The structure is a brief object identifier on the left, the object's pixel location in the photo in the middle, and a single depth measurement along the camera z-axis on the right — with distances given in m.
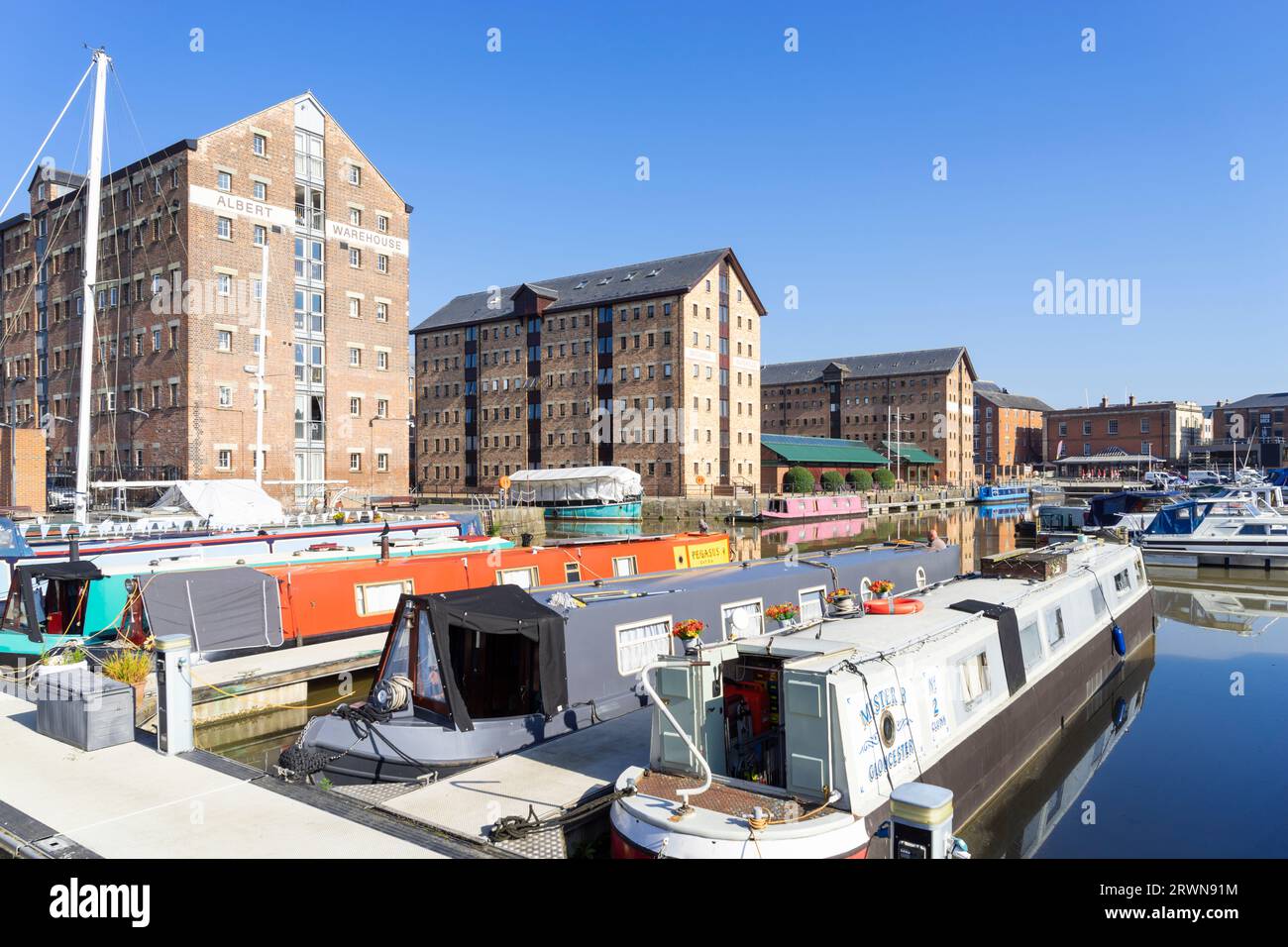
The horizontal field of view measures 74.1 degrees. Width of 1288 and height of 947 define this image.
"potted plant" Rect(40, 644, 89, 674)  13.90
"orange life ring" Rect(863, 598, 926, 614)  12.41
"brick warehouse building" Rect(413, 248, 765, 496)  68.56
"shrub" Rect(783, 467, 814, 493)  78.06
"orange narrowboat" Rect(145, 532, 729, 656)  18.59
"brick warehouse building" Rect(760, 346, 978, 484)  108.00
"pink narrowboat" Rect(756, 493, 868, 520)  66.38
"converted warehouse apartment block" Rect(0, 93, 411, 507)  44.97
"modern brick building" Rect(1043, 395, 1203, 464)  112.32
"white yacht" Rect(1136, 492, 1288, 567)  36.38
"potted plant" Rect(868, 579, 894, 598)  13.37
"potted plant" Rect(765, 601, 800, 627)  11.96
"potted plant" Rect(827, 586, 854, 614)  12.65
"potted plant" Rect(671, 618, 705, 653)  10.11
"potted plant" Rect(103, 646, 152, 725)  13.73
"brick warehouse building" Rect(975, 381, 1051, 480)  118.94
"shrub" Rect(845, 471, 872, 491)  83.38
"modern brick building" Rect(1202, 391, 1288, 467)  110.19
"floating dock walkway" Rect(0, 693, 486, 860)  8.05
